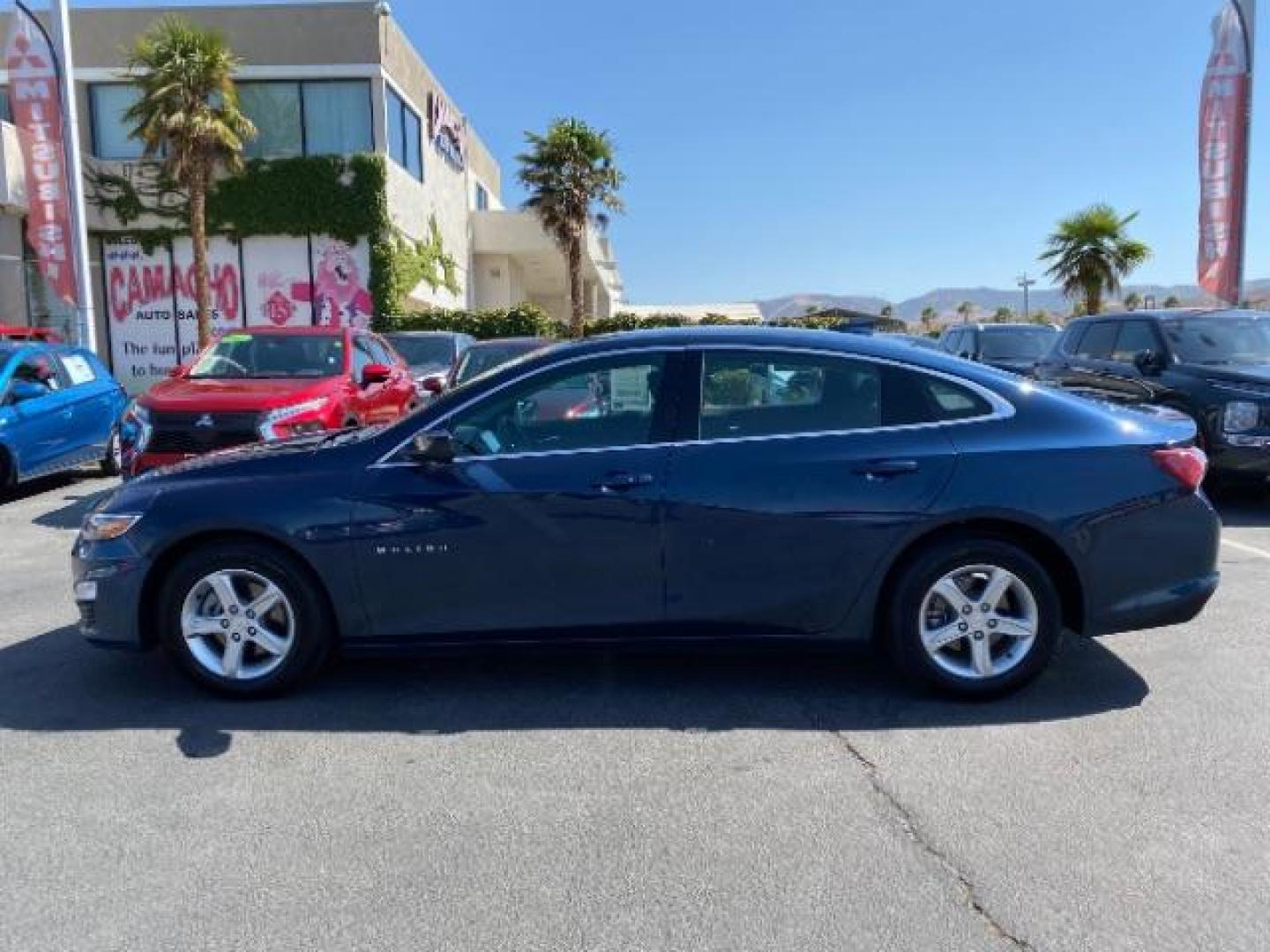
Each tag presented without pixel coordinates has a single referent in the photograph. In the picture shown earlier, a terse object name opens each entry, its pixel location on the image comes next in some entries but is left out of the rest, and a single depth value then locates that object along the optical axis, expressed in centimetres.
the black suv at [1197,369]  831
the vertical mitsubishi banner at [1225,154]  1758
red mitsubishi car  793
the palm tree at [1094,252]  2928
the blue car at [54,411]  998
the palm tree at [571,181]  3000
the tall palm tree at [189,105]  2128
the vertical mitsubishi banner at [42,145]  1664
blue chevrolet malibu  418
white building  2386
